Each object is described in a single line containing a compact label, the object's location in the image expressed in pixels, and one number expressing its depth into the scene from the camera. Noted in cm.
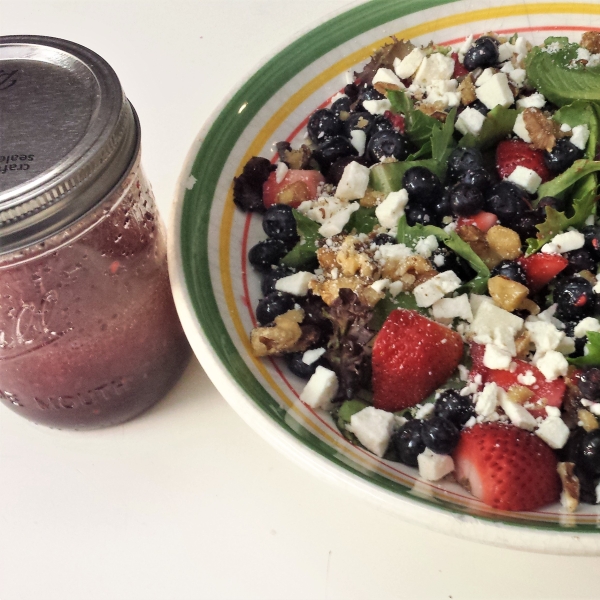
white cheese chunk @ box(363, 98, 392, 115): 43
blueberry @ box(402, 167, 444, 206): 40
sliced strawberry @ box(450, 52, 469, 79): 46
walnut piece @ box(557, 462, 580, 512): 33
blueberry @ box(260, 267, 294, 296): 39
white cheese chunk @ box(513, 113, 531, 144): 42
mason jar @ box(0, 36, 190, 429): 31
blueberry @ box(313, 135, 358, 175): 43
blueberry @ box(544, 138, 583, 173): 41
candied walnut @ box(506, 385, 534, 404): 35
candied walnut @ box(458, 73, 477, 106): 43
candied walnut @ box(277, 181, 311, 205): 41
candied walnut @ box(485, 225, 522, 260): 39
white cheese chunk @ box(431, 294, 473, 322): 38
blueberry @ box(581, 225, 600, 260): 39
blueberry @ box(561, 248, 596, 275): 38
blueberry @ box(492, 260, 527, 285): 38
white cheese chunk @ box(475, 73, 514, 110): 43
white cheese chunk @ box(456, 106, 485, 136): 42
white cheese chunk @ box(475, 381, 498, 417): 35
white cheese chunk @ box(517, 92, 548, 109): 43
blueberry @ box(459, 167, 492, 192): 40
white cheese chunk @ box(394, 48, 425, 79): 45
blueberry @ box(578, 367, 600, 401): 35
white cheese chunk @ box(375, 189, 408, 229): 40
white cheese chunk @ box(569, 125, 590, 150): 41
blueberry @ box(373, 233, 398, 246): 40
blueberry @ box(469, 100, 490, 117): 43
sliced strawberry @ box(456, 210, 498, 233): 40
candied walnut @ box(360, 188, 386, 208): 41
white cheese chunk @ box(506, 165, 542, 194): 41
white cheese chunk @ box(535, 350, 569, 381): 35
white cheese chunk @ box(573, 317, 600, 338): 37
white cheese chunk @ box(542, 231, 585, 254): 38
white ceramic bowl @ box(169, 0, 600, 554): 31
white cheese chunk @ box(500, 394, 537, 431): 35
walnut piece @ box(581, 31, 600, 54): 45
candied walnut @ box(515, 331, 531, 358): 36
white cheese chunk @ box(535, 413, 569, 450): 34
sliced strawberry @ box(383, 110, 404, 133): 43
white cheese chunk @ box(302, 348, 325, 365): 37
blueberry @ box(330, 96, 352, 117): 45
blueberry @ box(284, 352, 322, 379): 37
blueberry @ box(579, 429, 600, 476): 33
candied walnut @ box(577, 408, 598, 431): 34
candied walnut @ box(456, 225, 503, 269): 39
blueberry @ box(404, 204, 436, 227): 40
